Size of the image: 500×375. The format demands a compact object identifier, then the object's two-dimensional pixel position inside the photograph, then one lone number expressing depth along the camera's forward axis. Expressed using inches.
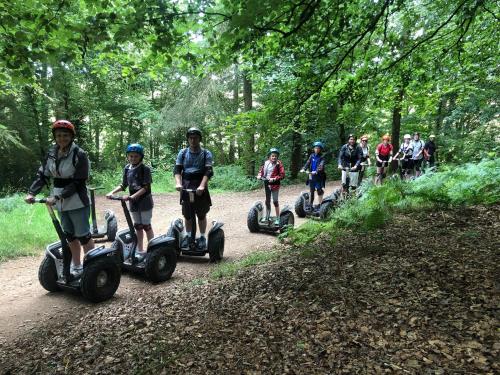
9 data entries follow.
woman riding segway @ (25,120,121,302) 184.7
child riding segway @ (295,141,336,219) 384.2
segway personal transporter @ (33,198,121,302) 188.7
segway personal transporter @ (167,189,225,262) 262.7
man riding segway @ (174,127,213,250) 254.5
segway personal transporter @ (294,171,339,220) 379.2
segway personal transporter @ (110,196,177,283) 222.0
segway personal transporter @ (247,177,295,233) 347.3
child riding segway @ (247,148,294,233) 348.5
